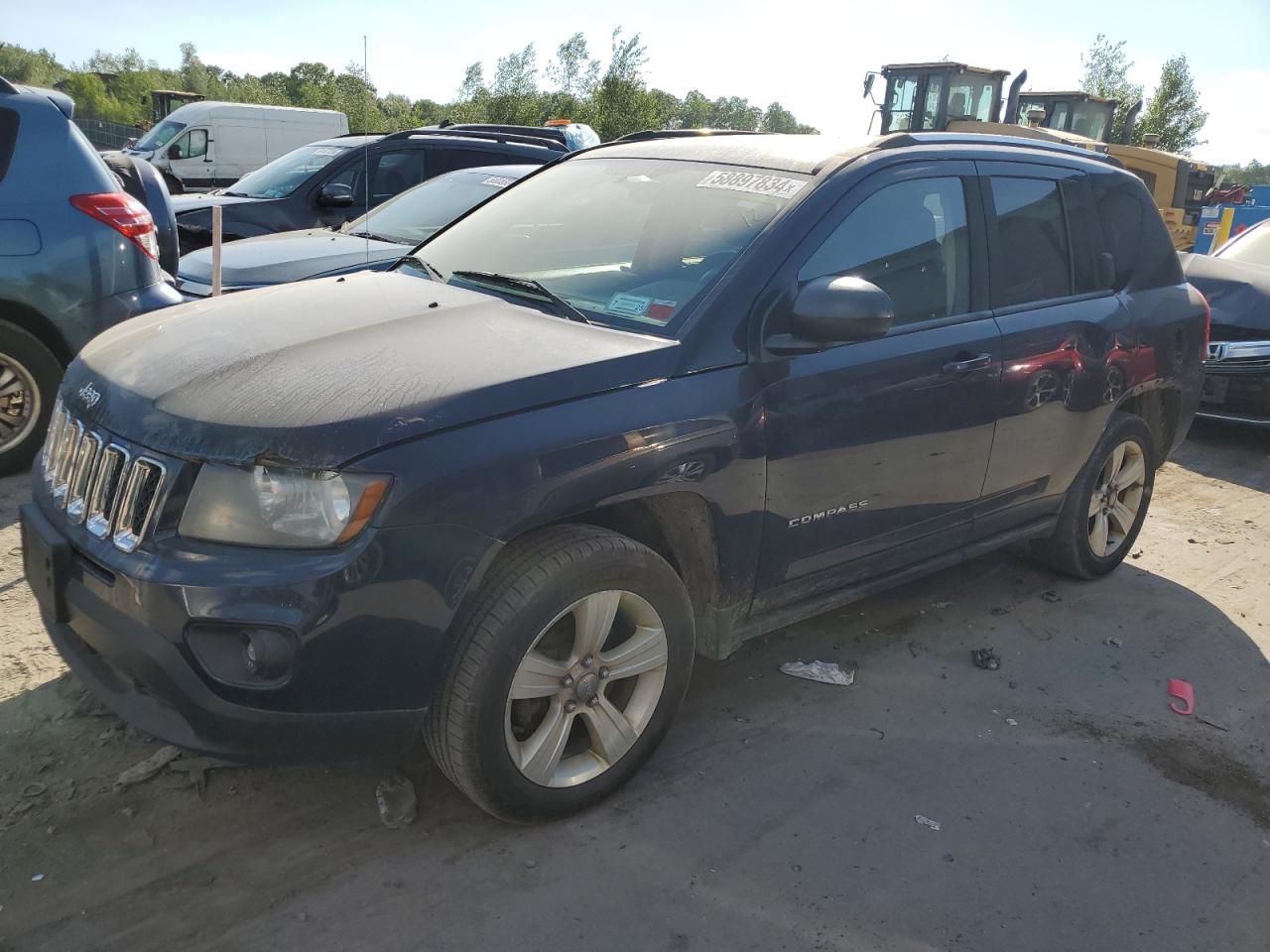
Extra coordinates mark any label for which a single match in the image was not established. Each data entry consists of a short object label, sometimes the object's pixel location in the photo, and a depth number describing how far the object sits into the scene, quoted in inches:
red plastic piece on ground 150.9
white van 790.5
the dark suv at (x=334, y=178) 333.7
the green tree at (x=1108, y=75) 1884.8
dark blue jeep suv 93.5
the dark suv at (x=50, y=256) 199.9
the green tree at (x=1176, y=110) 1649.9
